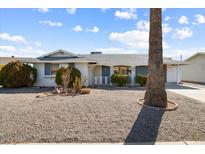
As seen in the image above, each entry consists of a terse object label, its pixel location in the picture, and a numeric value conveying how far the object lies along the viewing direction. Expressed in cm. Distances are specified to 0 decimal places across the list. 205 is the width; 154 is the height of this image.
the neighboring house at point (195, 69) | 1970
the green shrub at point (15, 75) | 1239
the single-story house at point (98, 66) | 1329
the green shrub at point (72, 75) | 1184
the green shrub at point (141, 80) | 1379
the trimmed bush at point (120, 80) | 1390
